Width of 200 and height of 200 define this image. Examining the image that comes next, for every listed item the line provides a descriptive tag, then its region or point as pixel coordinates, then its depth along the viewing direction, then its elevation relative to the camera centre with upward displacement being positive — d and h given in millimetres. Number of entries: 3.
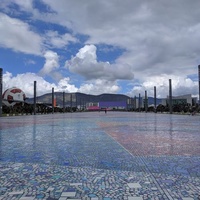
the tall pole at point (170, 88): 46144 +3988
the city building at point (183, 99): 104821 +3968
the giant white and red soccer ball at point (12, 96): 52987 +3173
